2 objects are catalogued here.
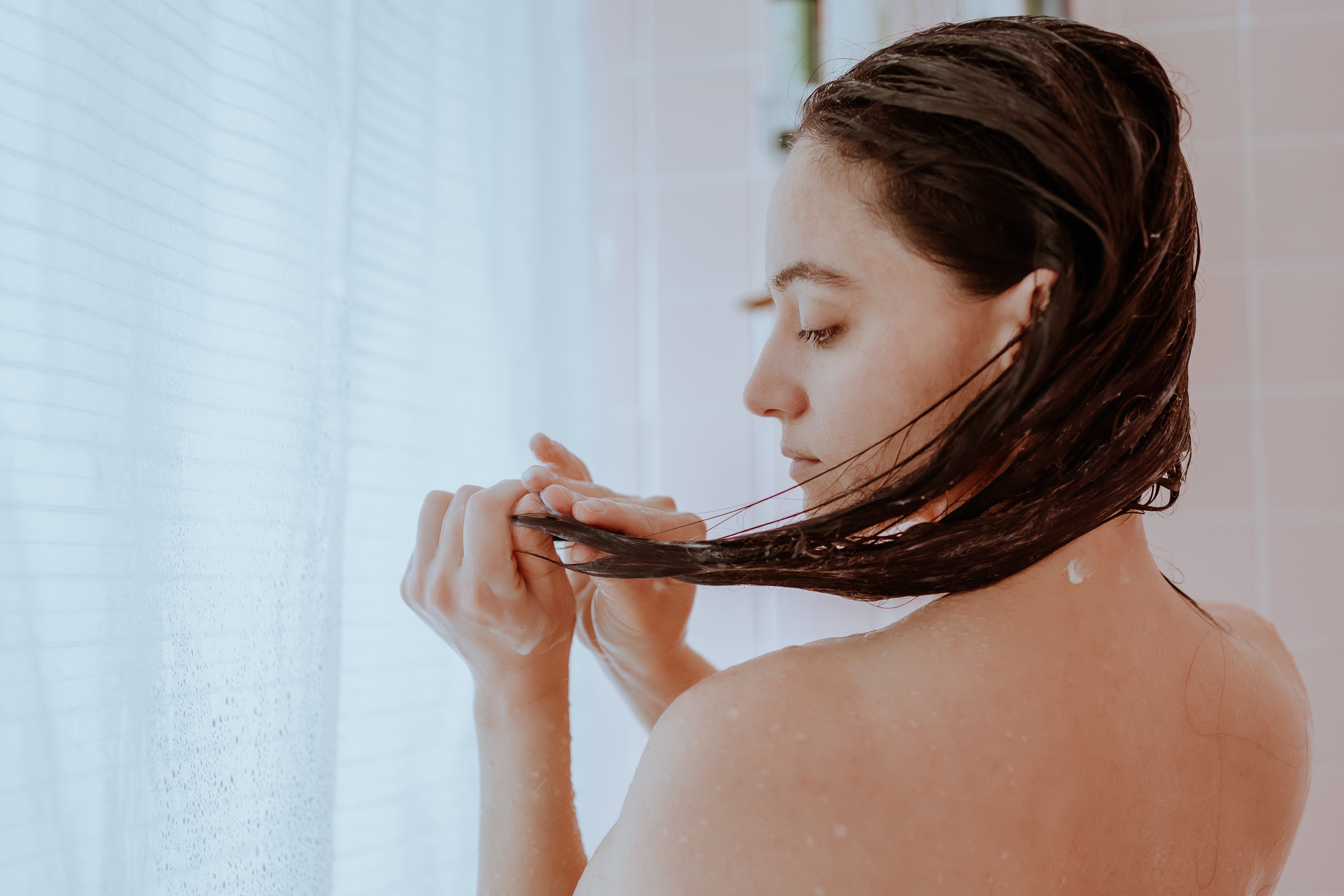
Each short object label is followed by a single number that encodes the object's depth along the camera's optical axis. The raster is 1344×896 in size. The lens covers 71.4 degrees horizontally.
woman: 0.45
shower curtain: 0.46
